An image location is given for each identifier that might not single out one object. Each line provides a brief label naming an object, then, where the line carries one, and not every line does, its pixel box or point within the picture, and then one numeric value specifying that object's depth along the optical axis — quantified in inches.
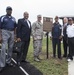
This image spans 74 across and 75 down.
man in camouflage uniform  162.1
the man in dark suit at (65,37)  176.0
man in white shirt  168.8
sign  172.0
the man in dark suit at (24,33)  146.6
